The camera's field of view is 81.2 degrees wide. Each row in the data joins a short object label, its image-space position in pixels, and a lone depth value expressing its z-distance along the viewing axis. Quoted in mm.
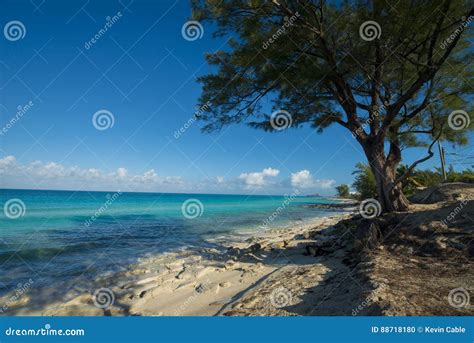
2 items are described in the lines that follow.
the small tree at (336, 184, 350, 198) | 60219
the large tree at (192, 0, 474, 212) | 7250
